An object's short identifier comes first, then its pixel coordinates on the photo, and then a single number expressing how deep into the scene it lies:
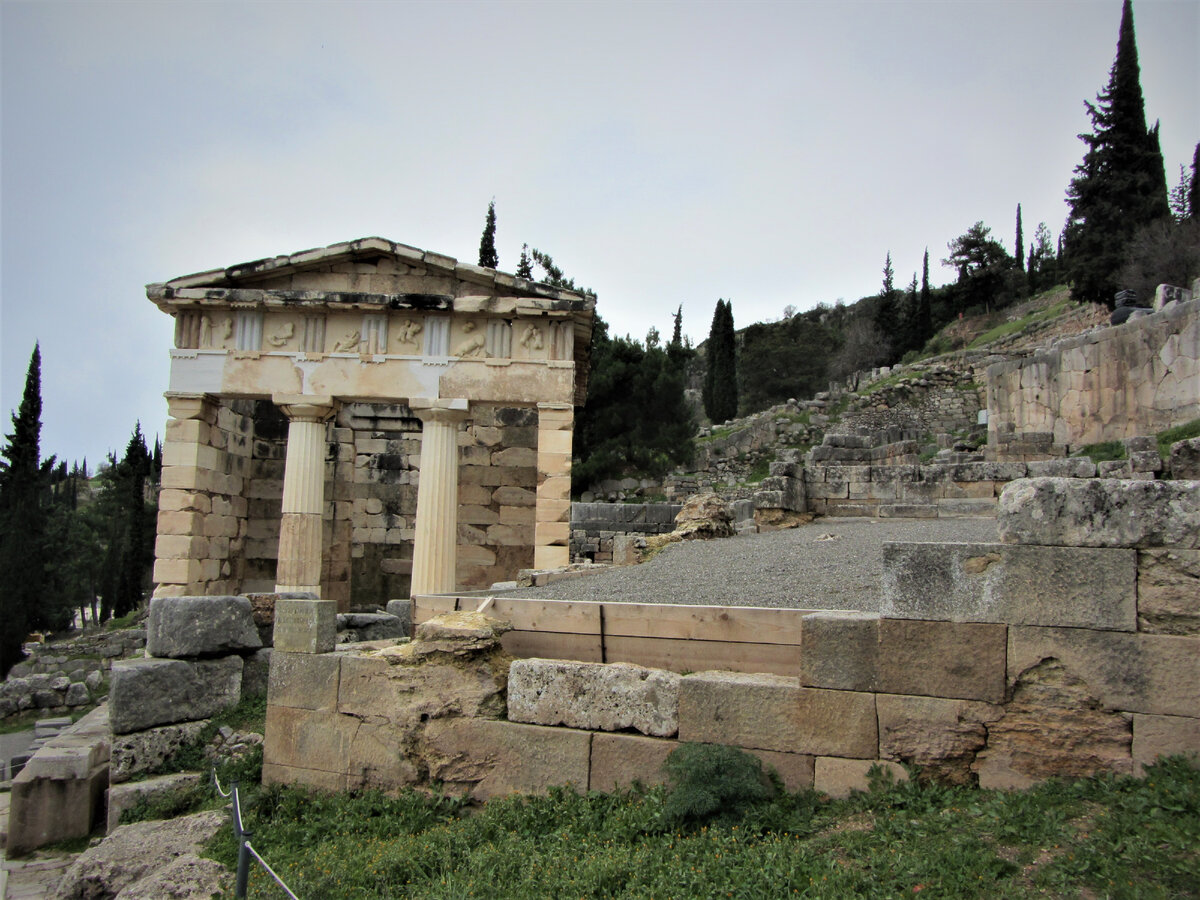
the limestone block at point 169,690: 8.32
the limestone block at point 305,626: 7.18
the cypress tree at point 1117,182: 33.06
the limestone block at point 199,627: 8.78
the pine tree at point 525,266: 32.21
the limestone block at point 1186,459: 11.75
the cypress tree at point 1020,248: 57.69
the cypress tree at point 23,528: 33.22
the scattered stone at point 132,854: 6.25
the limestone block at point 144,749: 8.09
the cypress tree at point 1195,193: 35.02
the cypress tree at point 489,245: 33.59
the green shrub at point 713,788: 5.16
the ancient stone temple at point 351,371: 13.91
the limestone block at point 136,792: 7.69
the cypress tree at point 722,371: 45.19
